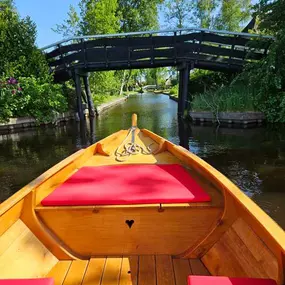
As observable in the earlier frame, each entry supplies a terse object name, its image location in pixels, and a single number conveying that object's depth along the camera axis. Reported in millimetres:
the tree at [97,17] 21656
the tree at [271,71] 10094
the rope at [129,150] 4306
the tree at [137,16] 29625
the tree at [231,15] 31328
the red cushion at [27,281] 1646
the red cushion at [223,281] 1593
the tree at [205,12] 32375
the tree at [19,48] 14297
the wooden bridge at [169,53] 13406
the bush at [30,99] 12516
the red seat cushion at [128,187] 2504
